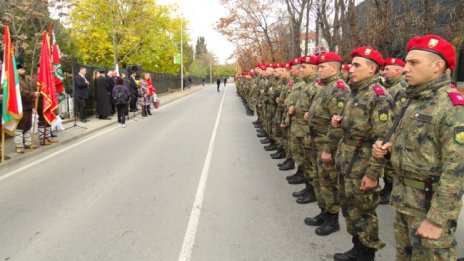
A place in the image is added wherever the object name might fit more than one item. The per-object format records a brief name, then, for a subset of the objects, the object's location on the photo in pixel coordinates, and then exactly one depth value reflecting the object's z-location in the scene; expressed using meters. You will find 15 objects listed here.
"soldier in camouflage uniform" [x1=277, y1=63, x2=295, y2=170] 7.55
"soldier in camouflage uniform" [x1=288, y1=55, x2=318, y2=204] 5.71
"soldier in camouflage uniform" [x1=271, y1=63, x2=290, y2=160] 8.54
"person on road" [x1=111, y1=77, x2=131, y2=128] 14.41
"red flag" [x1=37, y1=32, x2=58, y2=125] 9.63
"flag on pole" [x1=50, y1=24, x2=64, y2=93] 10.84
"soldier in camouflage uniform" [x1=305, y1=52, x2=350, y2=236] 4.45
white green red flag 8.17
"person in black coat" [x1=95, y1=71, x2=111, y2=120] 16.25
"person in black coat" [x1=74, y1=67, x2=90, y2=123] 14.67
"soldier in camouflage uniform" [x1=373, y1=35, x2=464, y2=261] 2.35
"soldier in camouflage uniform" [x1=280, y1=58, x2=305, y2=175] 6.16
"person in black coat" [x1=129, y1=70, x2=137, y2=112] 17.75
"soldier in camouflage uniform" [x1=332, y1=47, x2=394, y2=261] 3.54
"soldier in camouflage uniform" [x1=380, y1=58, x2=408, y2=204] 6.04
